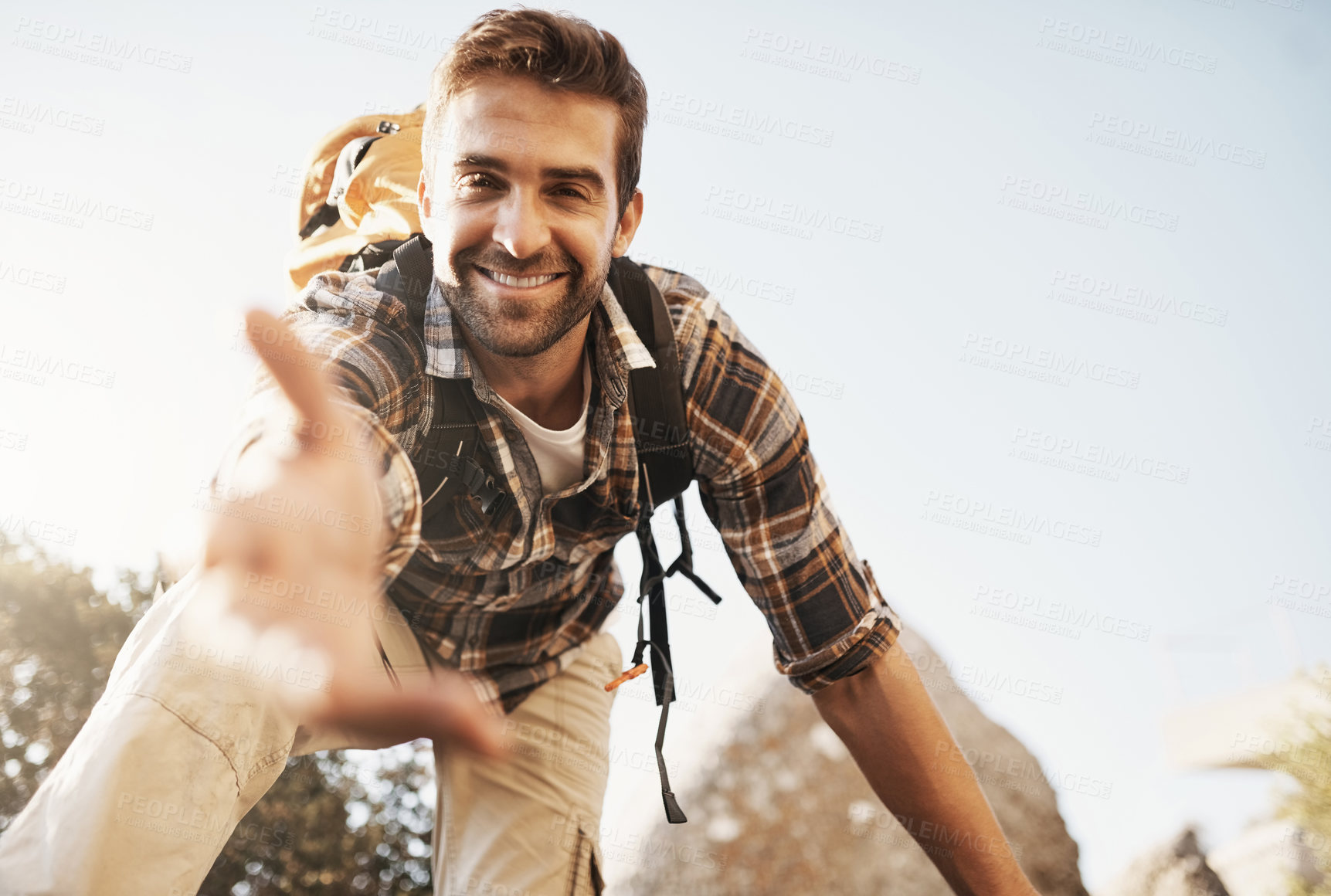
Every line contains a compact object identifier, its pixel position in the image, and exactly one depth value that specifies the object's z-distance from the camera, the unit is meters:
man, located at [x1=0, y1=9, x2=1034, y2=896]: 1.28
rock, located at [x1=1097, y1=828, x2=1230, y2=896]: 4.76
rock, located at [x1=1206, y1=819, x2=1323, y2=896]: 5.50
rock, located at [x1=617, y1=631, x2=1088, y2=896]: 5.38
